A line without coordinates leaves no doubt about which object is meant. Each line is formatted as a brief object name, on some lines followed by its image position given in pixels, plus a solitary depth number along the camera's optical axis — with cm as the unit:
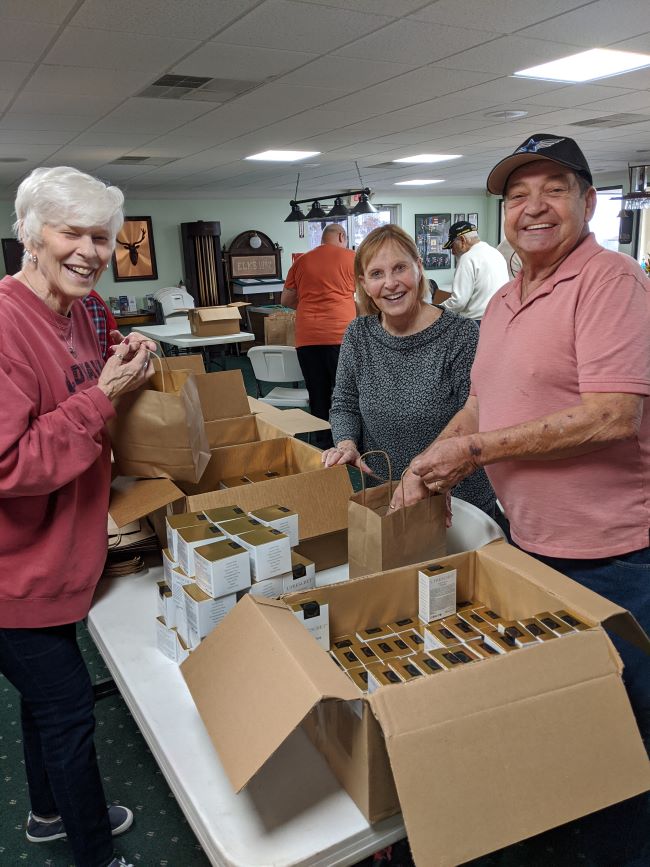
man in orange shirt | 509
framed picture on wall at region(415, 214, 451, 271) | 1391
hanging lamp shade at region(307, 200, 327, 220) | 822
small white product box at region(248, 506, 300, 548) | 133
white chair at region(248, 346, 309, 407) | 517
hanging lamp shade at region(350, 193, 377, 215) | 747
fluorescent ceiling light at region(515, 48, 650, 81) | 407
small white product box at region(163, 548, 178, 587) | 131
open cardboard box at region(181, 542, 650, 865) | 77
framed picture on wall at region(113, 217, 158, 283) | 1070
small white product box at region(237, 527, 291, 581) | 120
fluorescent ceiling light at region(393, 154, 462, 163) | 805
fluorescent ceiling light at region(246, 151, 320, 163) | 716
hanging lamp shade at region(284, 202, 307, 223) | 825
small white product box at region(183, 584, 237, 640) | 115
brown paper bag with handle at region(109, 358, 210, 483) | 147
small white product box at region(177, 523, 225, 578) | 123
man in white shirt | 515
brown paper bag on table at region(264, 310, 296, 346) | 675
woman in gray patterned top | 198
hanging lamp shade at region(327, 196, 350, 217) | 788
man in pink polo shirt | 123
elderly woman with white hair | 120
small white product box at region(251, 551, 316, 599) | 122
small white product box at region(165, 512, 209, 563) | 132
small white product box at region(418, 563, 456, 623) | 124
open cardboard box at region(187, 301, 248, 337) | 654
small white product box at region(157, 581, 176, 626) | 127
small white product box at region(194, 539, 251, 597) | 115
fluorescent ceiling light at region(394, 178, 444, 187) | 1089
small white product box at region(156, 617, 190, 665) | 122
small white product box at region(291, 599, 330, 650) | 110
